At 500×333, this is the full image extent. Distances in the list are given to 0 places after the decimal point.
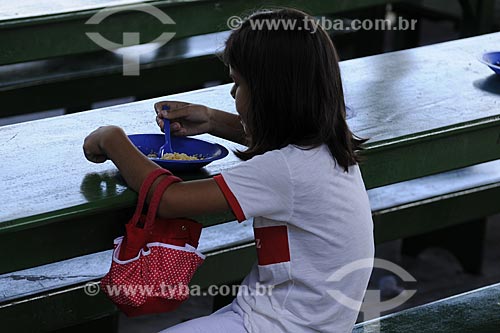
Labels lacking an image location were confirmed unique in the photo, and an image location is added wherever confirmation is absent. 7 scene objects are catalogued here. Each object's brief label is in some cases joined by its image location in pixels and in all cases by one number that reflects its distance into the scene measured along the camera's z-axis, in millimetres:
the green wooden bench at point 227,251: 4730
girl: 3572
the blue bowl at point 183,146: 4062
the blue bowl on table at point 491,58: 5534
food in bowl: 3954
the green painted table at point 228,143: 3643
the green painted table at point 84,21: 5633
